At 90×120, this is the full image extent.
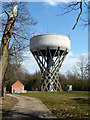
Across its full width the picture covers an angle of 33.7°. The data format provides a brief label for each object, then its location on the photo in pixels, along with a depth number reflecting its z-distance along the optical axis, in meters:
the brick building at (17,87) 33.44
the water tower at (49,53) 28.28
